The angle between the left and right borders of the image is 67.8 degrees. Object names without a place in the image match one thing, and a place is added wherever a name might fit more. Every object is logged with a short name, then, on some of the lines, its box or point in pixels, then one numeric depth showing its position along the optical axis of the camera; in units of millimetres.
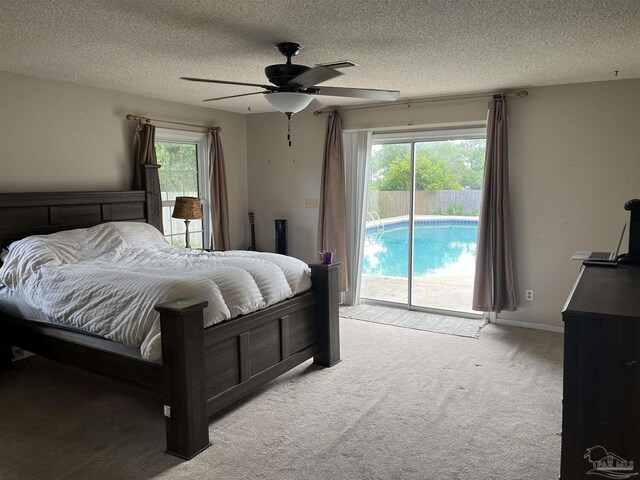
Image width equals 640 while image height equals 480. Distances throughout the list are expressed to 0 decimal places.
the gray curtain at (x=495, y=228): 4668
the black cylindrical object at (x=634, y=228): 2666
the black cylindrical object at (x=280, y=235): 6059
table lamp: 4902
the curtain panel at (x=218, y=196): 5715
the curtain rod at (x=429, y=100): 4617
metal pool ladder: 5730
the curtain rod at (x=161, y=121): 4781
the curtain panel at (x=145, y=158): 4855
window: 5367
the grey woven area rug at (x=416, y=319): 4781
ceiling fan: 3037
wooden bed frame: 2584
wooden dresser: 1680
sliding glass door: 5164
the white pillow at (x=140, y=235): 4199
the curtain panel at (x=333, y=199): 5586
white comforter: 2811
